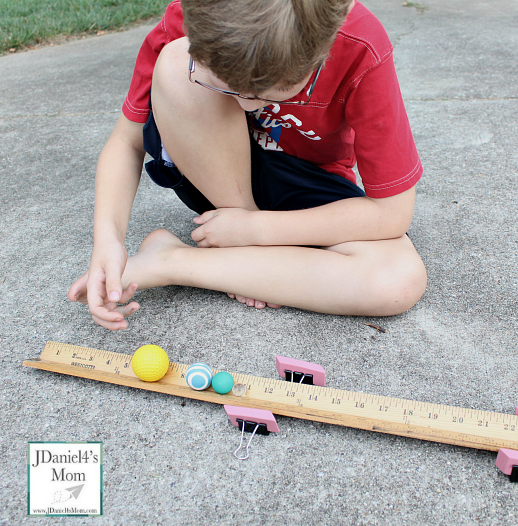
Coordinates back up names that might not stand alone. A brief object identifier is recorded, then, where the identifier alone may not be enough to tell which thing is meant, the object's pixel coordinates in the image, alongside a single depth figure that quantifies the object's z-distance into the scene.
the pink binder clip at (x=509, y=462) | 1.01
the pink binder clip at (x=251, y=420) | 1.11
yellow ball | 1.22
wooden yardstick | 1.09
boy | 1.23
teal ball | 1.19
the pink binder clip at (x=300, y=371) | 1.23
